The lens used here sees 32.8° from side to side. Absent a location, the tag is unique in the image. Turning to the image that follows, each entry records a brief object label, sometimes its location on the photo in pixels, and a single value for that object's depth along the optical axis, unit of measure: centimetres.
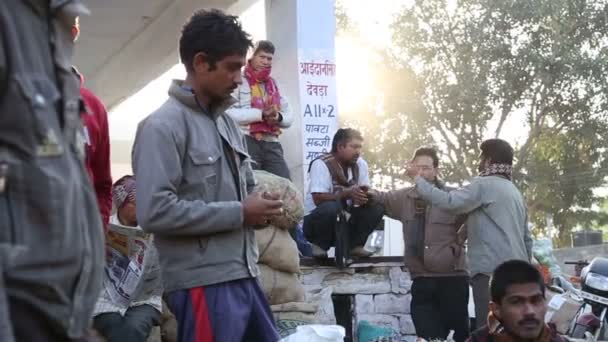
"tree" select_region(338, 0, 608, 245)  2286
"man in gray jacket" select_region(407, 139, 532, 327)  695
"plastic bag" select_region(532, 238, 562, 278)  952
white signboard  909
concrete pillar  909
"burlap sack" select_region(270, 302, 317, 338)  575
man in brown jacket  734
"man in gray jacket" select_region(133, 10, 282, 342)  332
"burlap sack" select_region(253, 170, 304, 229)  614
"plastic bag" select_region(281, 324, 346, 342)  457
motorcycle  730
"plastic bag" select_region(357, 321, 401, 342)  736
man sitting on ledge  745
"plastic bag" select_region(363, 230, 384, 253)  809
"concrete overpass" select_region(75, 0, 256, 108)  1118
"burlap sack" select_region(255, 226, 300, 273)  605
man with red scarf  780
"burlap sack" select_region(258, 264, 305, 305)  598
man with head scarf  493
